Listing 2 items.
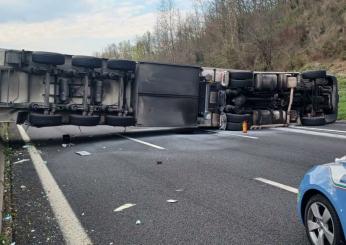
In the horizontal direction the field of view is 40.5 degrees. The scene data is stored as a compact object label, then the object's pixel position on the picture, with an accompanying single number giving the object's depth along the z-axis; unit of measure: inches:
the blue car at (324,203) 140.3
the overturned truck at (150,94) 437.7
